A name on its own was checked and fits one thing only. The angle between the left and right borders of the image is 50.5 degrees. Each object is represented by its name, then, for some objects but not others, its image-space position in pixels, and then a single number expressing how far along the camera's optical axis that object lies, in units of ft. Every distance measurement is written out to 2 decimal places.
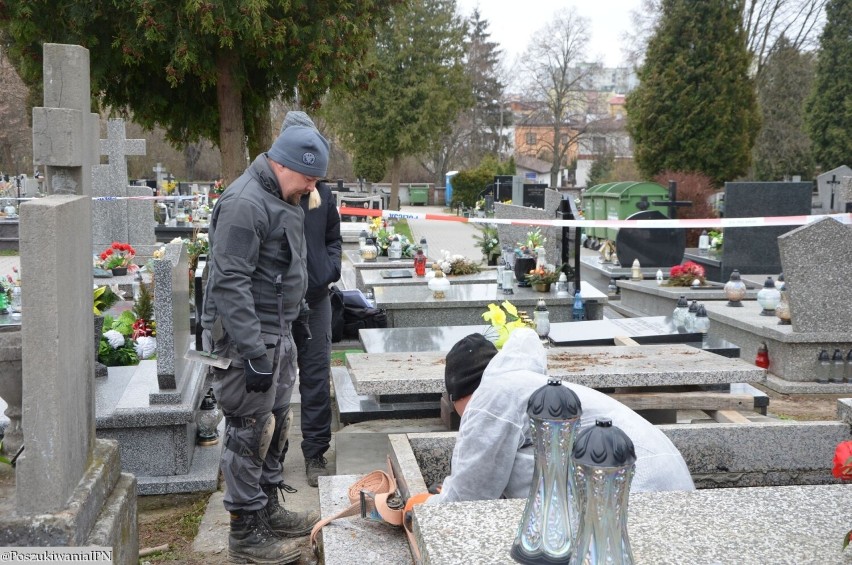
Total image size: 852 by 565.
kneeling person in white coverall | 9.48
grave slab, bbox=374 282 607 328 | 28.14
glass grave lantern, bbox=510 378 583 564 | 7.02
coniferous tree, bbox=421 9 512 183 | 179.22
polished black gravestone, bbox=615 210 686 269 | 39.88
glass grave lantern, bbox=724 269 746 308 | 29.71
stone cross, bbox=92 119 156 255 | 48.19
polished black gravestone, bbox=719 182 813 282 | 38.11
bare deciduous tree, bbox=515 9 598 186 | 162.20
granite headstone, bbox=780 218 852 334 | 24.21
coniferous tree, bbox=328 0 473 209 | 107.86
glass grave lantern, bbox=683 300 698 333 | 23.84
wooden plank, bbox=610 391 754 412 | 18.13
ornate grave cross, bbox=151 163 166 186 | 77.53
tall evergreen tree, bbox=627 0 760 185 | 83.30
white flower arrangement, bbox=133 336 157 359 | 22.03
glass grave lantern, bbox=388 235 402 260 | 40.32
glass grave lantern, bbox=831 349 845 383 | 25.00
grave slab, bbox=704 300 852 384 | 24.89
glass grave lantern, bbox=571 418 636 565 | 6.06
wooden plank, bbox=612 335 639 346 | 22.15
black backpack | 27.96
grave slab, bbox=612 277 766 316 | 32.22
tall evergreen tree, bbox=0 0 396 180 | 40.06
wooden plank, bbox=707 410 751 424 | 18.19
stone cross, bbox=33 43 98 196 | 10.62
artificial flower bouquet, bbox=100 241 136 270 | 38.04
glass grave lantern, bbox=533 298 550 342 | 22.94
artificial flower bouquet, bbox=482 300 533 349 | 14.24
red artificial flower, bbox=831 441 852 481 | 7.93
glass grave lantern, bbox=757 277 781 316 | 27.43
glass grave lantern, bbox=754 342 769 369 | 26.08
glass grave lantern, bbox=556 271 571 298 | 29.76
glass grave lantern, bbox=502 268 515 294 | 29.91
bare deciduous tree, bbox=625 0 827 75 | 118.83
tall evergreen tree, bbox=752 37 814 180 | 122.93
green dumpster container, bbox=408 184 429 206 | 143.84
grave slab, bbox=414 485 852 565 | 7.56
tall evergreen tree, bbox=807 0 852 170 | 105.29
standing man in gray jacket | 12.75
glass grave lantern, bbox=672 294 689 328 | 24.40
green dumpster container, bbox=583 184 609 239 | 64.23
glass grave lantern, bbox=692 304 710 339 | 23.68
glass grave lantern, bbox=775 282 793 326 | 26.05
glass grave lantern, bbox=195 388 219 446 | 18.37
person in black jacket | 17.56
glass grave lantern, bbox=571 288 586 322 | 28.22
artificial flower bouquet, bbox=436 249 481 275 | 34.17
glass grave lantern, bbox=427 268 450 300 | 28.99
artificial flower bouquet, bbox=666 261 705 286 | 33.81
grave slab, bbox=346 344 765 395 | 17.53
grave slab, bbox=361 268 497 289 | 32.50
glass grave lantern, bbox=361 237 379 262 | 38.83
